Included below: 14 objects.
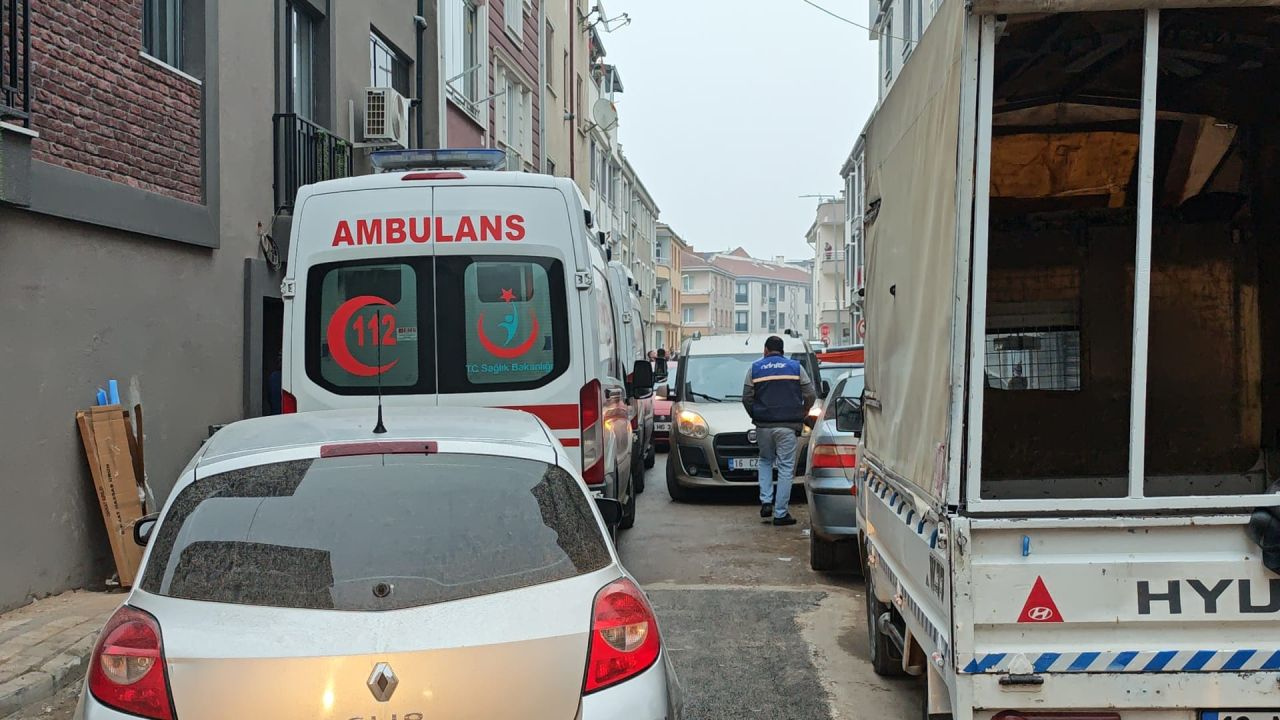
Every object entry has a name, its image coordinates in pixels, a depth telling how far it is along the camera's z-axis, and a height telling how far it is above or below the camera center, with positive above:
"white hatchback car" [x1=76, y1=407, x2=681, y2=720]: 2.86 -0.78
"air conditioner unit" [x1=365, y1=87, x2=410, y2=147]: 14.09 +2.64
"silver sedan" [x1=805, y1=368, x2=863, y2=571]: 8.20 -1.27
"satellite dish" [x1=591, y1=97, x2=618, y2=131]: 30.72 +5.86
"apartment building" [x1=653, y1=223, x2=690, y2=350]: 73.19 +2.58
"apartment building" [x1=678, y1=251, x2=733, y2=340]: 96.94 +2.68
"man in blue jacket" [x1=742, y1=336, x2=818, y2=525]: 10.81 -0.78
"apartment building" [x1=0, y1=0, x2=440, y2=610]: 7.32 +0.70
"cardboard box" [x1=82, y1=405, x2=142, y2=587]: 7.99 -1.21
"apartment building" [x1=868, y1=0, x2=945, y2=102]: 27.97 +8.51
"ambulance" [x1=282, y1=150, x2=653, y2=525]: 7.02 +0.16
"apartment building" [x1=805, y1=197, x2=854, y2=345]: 72.94 +4.21
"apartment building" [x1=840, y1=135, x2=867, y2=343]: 51.19 +5.18
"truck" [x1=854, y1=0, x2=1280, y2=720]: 3.44 -0.17
